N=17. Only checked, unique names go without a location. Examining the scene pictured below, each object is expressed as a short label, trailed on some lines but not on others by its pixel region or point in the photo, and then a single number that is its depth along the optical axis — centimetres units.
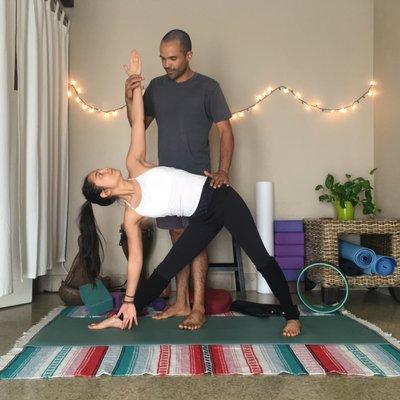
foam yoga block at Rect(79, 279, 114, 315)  244
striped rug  157
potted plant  303
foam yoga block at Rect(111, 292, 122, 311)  256
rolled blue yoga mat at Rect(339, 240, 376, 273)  270
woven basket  265
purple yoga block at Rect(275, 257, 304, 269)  311
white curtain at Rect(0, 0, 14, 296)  214
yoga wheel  244
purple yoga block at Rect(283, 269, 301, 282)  313
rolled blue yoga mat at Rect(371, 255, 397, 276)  268
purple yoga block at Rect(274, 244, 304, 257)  311
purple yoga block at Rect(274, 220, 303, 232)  313
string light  338
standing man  243
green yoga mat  191
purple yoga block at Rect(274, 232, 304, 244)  312
